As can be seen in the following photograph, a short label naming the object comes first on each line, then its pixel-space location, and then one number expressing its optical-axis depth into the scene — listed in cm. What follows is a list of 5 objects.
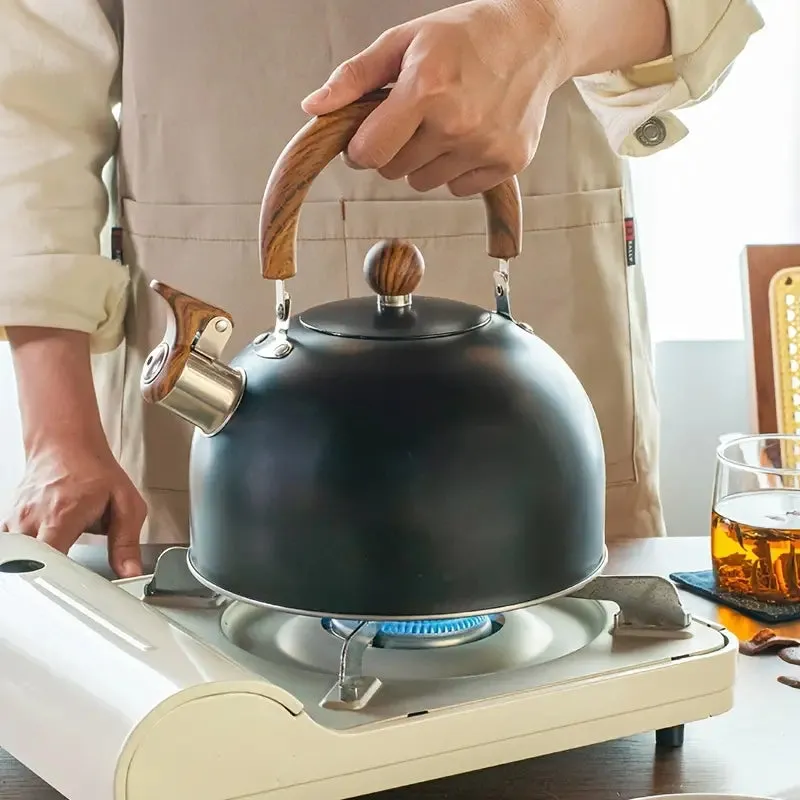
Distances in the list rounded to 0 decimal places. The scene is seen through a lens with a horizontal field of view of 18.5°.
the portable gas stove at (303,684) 108
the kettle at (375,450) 112
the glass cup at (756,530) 133
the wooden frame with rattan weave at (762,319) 179
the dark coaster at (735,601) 132
